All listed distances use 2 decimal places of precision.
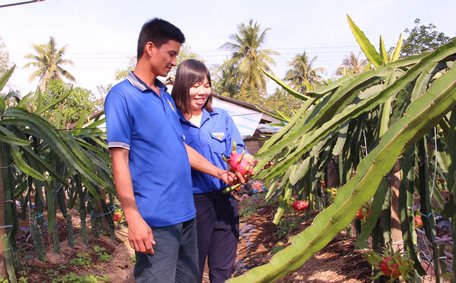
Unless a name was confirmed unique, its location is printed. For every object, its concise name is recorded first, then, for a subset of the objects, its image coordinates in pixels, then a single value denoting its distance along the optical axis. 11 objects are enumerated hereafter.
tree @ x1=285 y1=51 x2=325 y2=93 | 36.72
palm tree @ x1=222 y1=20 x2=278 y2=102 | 31.20
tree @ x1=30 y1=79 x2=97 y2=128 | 22.36
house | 14.39
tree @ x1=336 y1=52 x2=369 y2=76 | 32.34
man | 1.83
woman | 2.72
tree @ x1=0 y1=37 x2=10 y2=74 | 31.51
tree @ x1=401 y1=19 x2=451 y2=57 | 21.23
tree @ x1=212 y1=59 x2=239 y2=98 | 32.19
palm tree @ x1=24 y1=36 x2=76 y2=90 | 34.25
